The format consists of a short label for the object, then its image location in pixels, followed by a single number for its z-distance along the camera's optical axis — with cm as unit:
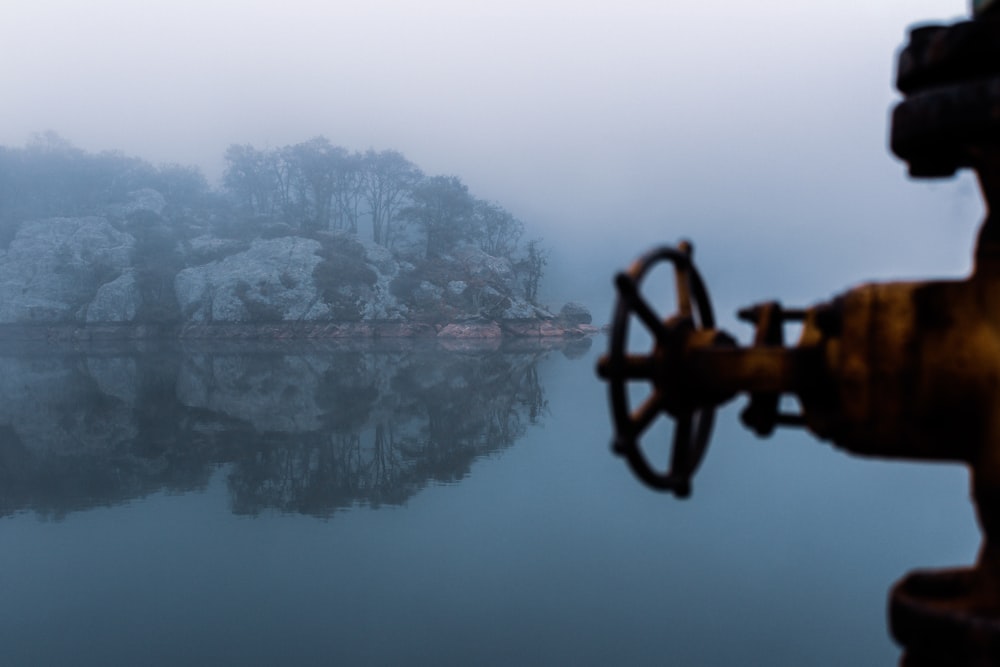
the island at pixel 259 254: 8369
